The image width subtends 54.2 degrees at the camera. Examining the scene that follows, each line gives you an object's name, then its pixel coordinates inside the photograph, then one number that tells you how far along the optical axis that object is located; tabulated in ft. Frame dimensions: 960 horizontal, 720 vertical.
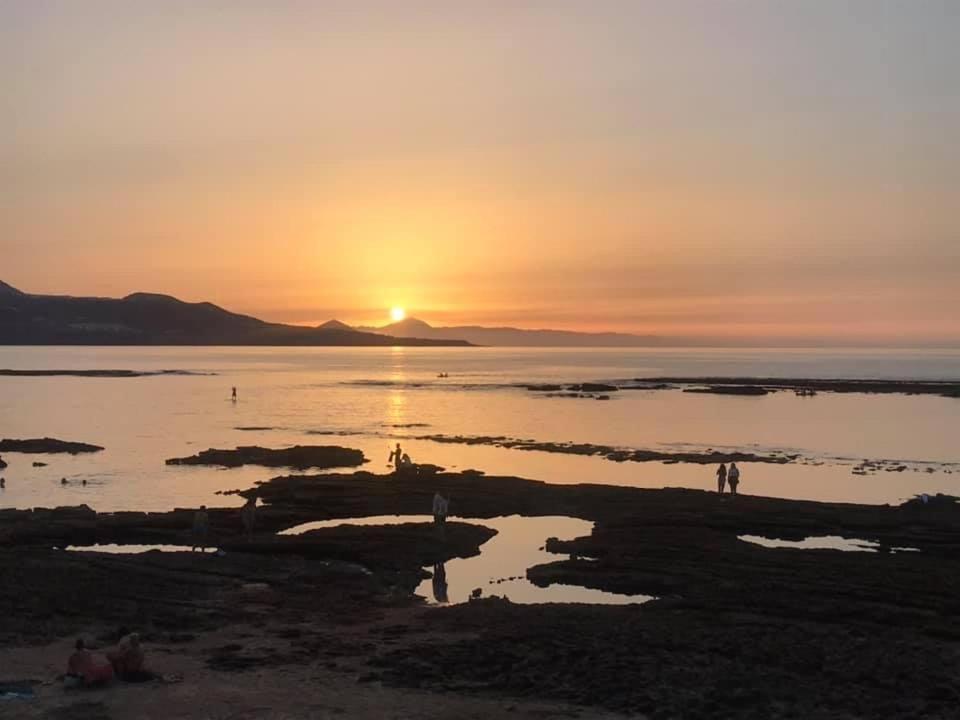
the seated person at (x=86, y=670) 53.36
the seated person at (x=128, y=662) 55.06
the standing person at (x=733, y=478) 132.77
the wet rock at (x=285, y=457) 184.85
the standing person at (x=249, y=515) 104.58
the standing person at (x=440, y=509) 105.50
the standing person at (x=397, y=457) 162.57
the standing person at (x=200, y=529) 99.25
